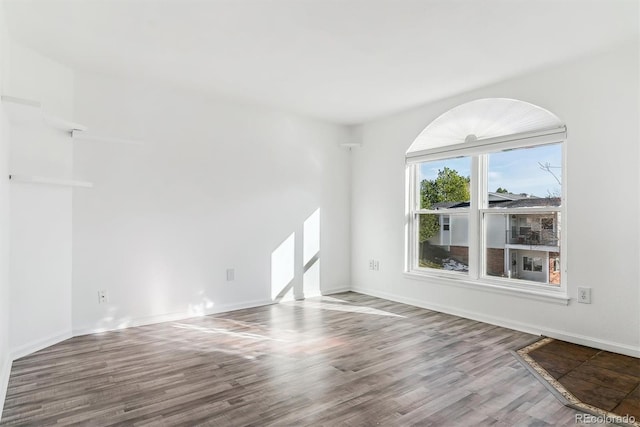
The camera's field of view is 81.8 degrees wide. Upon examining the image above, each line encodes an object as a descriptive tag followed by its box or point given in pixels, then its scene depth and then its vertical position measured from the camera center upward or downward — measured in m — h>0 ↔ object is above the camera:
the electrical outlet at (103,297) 3.49 -0.79
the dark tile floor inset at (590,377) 2.13 -1.12
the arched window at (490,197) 3.52 +0.19
